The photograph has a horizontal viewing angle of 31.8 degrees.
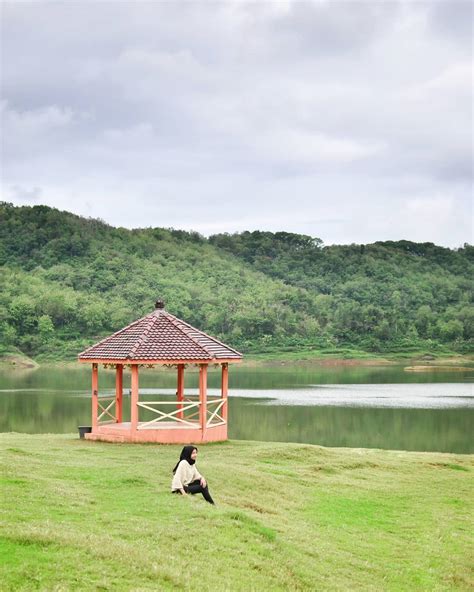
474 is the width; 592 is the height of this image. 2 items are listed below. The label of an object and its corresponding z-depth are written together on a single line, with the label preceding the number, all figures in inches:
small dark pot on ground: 907.9
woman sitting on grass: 534.9
